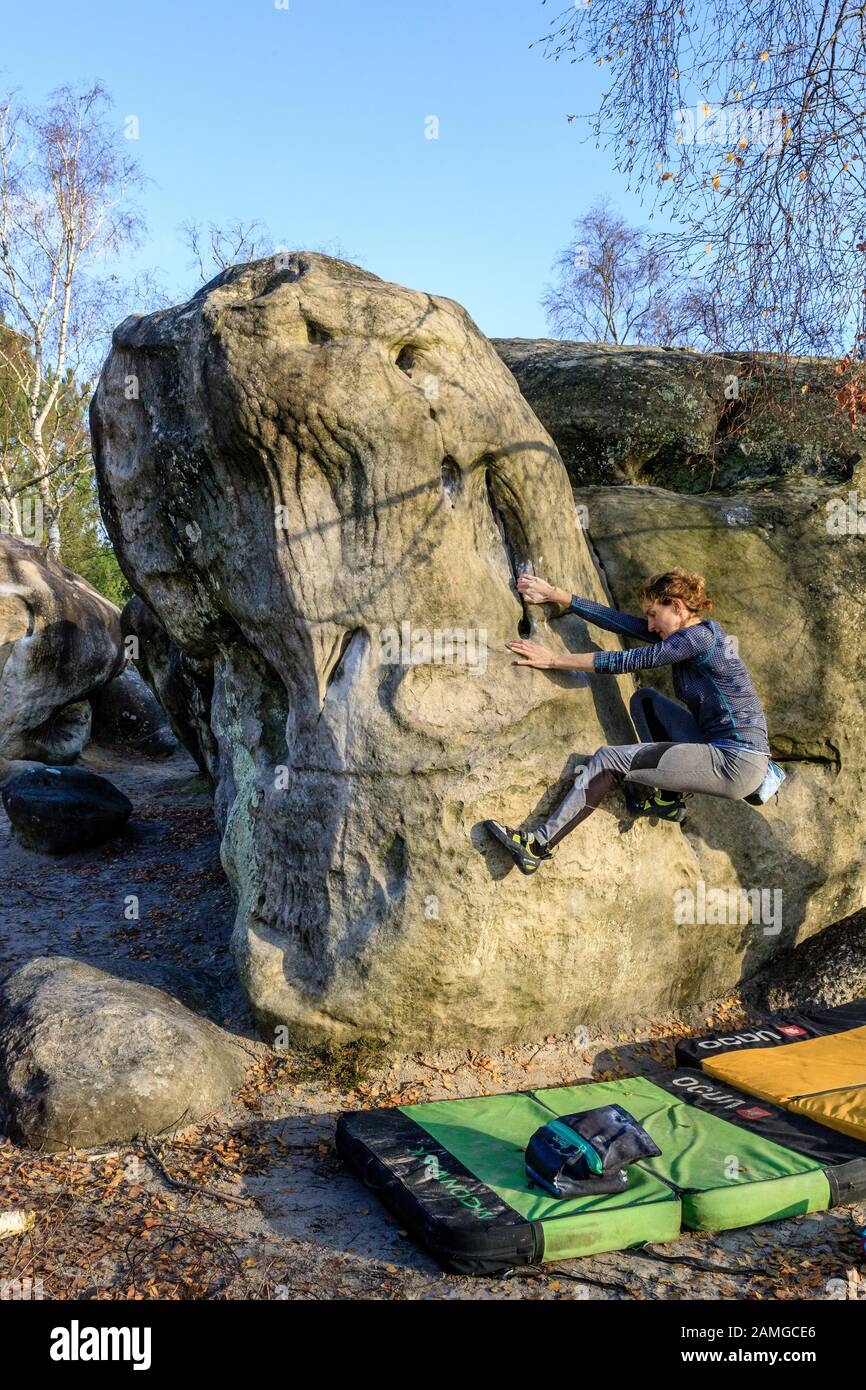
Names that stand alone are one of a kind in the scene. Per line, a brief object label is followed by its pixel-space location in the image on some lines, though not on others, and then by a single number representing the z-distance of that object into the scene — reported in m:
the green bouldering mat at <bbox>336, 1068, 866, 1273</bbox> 4.46
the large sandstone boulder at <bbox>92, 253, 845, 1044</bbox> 6.20
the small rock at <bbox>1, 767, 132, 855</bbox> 11.59
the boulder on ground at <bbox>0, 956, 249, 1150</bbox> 5.47
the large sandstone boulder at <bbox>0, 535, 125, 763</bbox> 15.91
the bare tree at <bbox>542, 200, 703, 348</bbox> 30.80
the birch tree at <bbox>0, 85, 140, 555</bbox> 23.25
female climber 6.24
